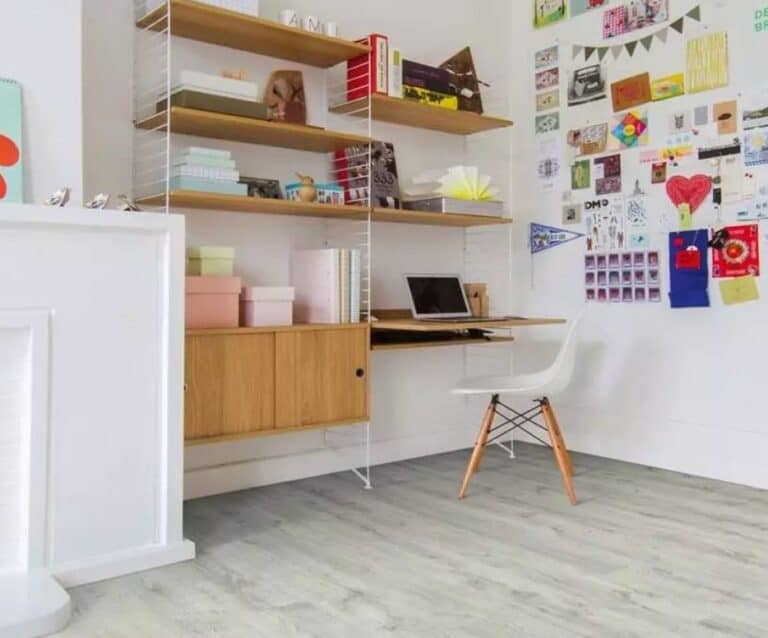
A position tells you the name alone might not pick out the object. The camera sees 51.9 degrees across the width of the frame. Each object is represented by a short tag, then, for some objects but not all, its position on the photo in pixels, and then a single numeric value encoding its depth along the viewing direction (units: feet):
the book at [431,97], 11.94
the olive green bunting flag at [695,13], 11.68
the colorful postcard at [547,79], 13.71
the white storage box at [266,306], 9.95
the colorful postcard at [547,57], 13.71
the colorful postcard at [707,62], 11.40
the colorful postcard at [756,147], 10.91
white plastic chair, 10.41
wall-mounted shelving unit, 9.43
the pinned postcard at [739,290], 11.06
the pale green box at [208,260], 9.73
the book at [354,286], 10.76
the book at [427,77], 12.00
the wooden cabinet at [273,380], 9.30
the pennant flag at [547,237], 13.52
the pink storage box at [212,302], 9.37
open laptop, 11.98
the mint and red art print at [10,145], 7.94
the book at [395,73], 11.39
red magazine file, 11.10
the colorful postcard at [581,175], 13.15
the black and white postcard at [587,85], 12.98
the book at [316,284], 10.68
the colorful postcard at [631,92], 12.38
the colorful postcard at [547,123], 13.69
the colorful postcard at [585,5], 12.99
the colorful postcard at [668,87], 11.93
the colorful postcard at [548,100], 13.70
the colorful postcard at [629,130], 12.41
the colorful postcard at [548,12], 13.59
